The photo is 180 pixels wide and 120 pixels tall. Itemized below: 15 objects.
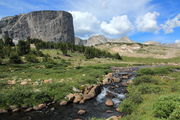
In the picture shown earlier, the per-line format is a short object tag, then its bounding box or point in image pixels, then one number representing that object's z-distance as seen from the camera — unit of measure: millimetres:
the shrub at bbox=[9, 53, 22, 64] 54453
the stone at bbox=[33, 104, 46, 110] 17381
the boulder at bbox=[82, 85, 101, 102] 20586
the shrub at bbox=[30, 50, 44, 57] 77775
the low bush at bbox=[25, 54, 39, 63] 61219
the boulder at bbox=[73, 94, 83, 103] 19578
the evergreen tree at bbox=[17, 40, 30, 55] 76694
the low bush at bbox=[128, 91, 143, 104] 16719
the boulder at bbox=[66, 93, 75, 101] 19736
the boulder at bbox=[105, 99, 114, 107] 18162
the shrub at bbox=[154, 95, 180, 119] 11314
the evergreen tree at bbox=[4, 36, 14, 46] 102906
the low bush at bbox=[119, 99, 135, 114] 15196
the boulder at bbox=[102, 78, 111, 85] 30672
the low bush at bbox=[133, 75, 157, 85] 27378
